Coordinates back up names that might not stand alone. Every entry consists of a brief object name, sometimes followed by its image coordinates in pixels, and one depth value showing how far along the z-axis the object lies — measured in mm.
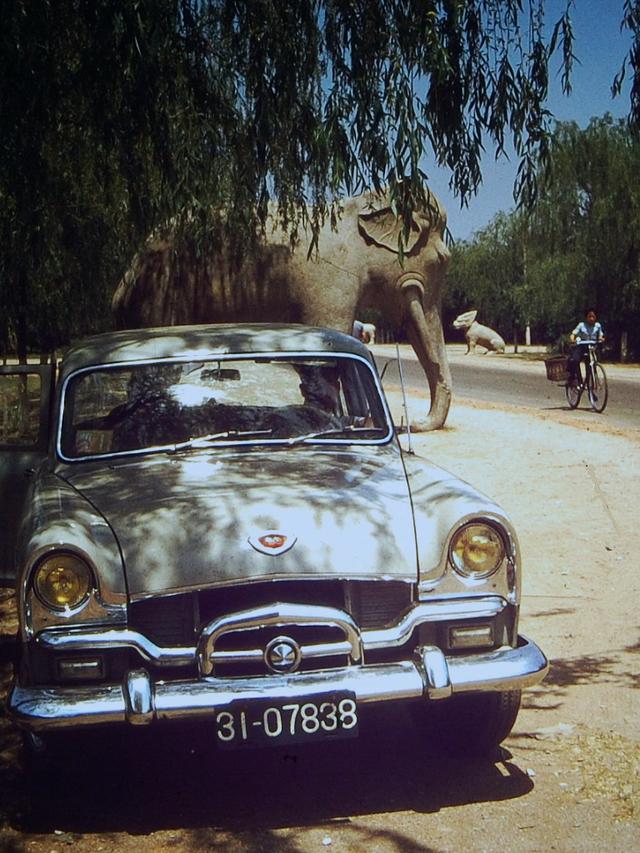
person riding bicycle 21630
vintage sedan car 4293
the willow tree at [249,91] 6164
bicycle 21547
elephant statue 16078
